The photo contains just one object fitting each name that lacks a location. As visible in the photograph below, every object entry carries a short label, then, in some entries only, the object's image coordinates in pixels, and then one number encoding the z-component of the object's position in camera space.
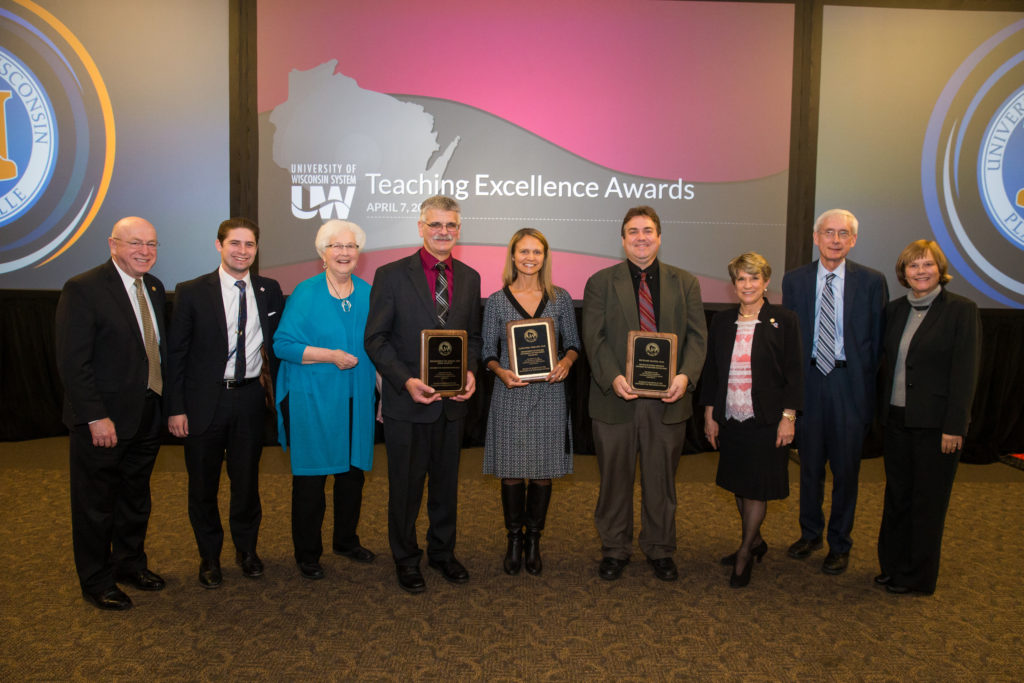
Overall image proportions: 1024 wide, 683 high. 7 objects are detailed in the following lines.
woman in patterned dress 3.20
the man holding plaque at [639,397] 3.22
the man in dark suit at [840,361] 3.49
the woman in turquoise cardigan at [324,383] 3.12
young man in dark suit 3.05
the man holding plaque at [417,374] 3.04
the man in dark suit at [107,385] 2.76
